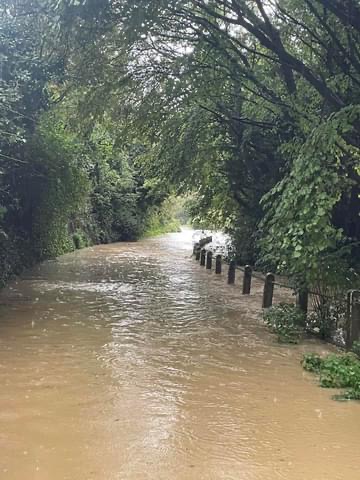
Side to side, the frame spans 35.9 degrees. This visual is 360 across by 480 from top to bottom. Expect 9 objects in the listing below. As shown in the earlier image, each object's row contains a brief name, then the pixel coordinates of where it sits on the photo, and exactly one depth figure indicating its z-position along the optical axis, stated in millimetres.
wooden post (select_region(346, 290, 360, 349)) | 9227
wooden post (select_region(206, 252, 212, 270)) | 24636
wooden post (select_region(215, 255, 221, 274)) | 22844
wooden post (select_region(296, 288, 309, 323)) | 11516
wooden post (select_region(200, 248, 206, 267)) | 26234
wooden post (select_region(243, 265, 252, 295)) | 17250
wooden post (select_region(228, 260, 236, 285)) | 20094
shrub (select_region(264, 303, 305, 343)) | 10938
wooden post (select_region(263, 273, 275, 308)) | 14211
